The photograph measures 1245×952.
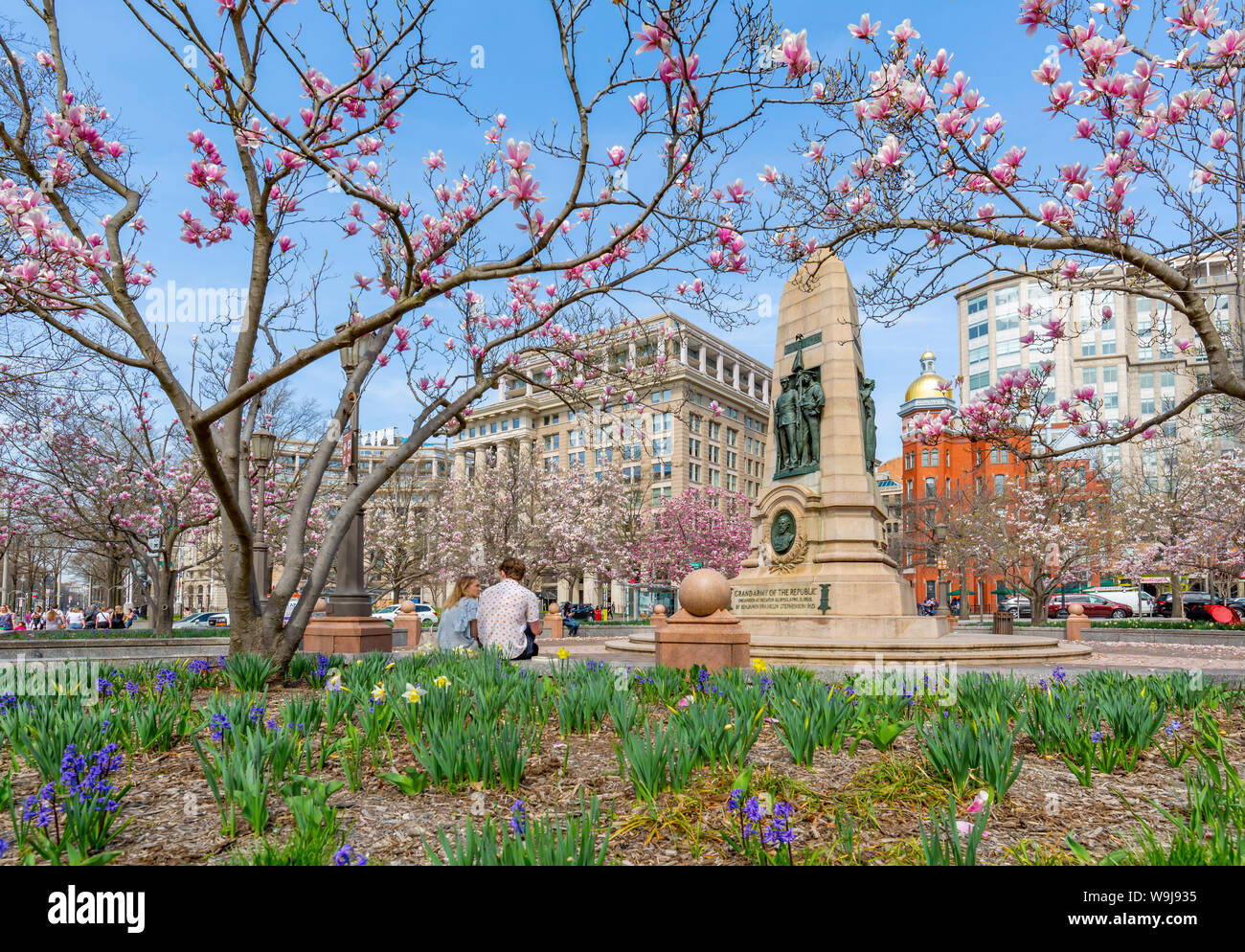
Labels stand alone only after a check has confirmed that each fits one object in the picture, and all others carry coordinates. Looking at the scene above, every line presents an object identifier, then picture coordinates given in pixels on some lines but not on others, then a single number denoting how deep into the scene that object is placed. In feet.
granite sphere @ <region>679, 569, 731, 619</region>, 28.91
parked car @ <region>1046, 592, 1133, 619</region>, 153.58
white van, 155.98
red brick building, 199.17
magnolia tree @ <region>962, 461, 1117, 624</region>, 110.63
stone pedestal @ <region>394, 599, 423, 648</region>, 65.67
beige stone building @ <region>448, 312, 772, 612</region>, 266.16
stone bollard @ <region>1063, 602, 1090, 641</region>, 81.87
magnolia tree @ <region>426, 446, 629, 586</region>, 138.62
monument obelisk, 51.42
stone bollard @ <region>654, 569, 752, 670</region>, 28.48
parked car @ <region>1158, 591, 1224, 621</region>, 134.31
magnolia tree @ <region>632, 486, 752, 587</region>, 166.20
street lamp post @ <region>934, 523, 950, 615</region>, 119.96
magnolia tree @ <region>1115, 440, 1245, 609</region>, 102.32
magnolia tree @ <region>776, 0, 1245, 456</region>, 19.30
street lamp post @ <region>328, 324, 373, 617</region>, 45.32
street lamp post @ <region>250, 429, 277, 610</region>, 51.34
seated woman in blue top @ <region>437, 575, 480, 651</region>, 31.40
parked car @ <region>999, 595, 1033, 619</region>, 180.82
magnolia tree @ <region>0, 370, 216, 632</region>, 69.77
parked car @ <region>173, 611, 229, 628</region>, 118.01
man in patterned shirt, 27.99
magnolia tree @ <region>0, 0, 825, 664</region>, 20.31
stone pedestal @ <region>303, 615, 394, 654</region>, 44.27
